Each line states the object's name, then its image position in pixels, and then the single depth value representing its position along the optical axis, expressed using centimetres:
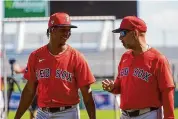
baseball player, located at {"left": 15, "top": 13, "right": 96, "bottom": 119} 1144
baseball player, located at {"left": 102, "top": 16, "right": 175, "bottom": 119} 1037
